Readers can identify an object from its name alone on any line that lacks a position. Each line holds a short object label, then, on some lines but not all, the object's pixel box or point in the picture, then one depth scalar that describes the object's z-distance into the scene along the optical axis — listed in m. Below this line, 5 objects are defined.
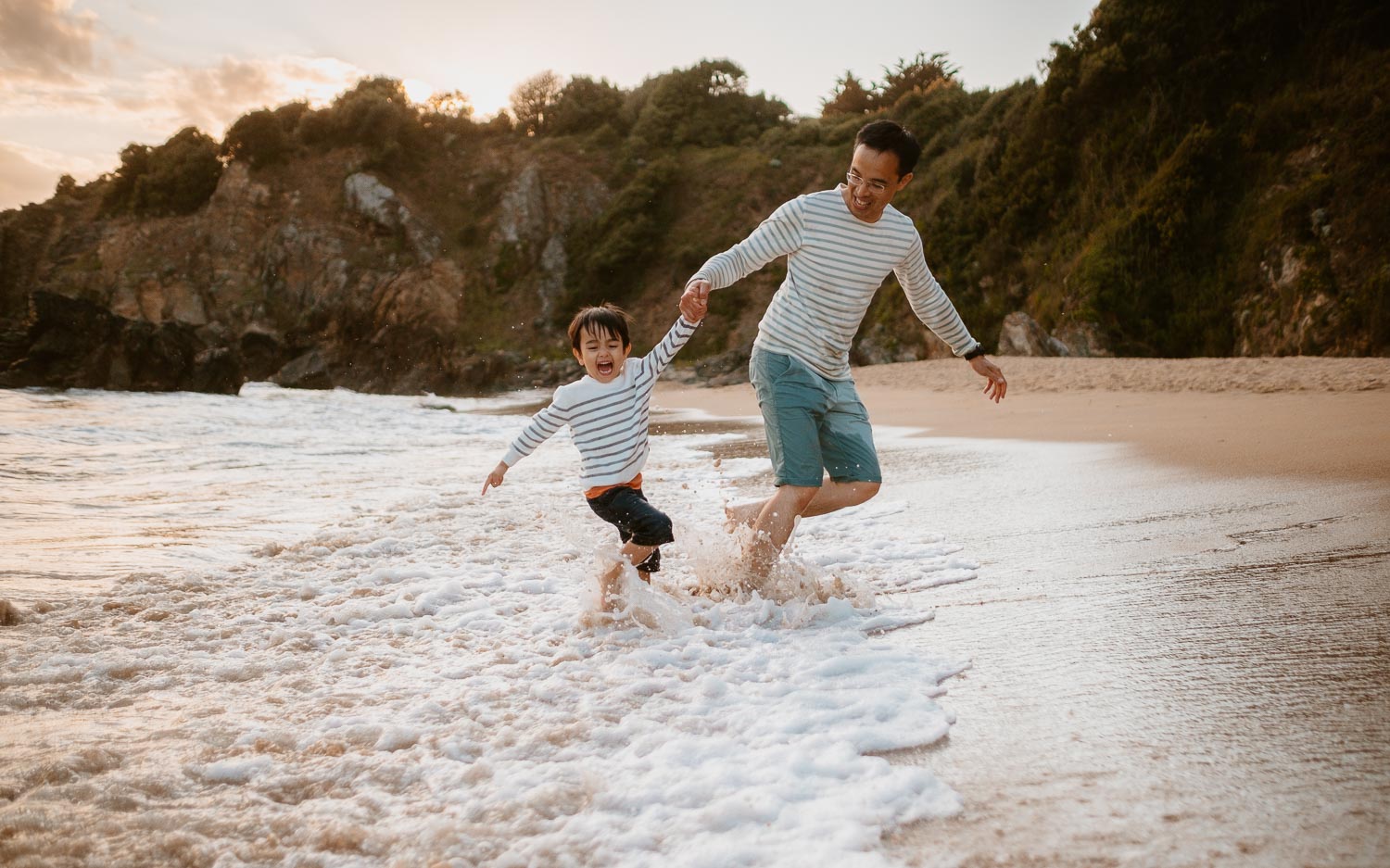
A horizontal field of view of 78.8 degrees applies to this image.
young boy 3.57
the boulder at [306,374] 31.78
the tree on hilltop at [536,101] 43.12
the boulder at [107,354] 19.38
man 3.58
